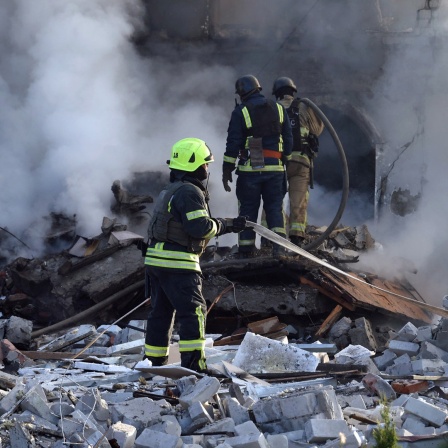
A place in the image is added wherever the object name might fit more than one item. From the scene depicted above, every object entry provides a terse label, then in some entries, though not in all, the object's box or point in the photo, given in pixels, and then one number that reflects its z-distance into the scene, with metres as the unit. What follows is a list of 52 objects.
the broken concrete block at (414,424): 10.91
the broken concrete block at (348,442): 9.66
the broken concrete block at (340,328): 17.06
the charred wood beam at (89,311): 17.75
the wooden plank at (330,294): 17.75
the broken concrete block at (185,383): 11.77
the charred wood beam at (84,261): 19.03
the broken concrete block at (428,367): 13.96
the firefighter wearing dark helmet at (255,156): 18.61
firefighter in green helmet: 13.38
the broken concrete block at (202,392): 11.00
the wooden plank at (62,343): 16.72
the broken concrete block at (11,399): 10.63
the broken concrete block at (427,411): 10.98
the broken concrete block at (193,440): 10.05
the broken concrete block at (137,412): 10.47
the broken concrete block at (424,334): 15.54
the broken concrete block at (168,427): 10.22
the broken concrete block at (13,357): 15.38
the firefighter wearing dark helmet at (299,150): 20.16
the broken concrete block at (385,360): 14.87
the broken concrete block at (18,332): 17.02
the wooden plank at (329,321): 17.34
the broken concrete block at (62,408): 10.54
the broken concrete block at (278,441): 9.83
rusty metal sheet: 17.78
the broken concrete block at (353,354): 14.80
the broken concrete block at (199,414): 10.68
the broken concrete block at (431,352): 14.69
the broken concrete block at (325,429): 10.10
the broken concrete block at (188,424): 10.64
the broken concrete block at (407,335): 15.60
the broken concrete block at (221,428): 10.41
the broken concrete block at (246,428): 10.07
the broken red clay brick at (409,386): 12.87
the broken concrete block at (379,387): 12.38
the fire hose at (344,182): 19.06
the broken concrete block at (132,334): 17.22
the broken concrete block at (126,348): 16.14
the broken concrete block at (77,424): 10.05
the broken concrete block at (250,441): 9.57
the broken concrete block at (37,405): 10.45
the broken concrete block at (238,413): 10.76
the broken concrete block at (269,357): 14.12
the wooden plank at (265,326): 17.08
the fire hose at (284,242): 14.52
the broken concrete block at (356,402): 11.84
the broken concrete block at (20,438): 9.52
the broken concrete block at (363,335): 16.69
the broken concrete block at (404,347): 15.02
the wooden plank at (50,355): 15.84
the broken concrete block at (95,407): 10.56
